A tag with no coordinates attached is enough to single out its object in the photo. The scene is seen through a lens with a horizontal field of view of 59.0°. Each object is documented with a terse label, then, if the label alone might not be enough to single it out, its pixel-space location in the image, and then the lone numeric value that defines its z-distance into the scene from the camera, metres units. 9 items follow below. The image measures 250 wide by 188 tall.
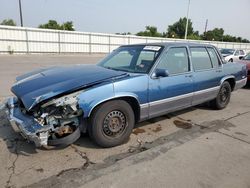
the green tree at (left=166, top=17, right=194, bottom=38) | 75.06
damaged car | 3.04
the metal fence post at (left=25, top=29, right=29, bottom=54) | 23.97
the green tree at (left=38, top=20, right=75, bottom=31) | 48.52
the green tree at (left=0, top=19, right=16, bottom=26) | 74.39
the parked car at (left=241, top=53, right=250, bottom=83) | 8.54
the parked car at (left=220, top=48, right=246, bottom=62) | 17.78
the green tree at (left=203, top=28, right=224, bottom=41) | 74.85
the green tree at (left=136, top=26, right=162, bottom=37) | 63.06
